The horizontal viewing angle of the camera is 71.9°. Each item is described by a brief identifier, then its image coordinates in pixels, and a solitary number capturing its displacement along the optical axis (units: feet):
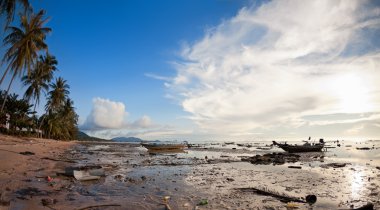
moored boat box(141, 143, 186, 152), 164.55
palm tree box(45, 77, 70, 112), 202.80
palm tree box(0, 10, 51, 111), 101.76
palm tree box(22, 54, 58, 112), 171.42
